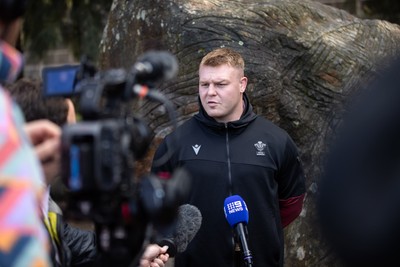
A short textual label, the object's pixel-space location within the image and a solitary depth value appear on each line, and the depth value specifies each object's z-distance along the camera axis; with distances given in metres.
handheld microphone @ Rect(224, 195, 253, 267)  3.89
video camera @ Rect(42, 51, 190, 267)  1.90
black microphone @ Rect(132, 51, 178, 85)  2.27
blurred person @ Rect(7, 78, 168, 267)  2.69
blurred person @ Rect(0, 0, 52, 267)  1.60
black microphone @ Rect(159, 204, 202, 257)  4.07
